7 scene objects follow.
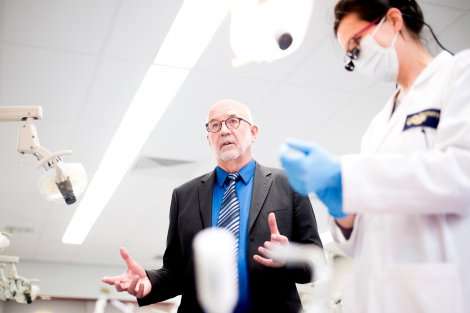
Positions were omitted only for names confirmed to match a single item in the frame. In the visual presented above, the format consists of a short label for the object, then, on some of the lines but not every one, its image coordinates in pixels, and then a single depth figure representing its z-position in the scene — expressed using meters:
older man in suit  1.77
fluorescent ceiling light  3.34
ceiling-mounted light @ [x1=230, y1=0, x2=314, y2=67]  1.41
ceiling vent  5.52
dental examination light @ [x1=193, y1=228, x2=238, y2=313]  0.74
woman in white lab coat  1.07
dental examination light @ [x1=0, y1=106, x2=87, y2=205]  1.89
